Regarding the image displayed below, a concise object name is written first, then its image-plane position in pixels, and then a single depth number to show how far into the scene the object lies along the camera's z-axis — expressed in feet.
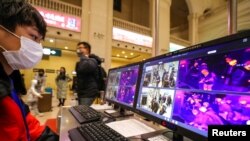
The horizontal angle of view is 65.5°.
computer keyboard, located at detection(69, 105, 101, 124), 4.18
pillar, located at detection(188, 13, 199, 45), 32.58
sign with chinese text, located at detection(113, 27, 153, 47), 24.72
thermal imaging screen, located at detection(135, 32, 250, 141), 1.82
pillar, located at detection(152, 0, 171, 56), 29.19
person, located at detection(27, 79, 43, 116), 15.40
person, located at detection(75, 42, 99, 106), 7.42
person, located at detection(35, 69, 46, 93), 16.77
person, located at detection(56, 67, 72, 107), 21.62
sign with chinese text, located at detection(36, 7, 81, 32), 19.33
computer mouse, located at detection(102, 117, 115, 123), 4.18
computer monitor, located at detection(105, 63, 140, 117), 4.35
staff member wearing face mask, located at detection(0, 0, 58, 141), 2.21
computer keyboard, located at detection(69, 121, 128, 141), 2.71
